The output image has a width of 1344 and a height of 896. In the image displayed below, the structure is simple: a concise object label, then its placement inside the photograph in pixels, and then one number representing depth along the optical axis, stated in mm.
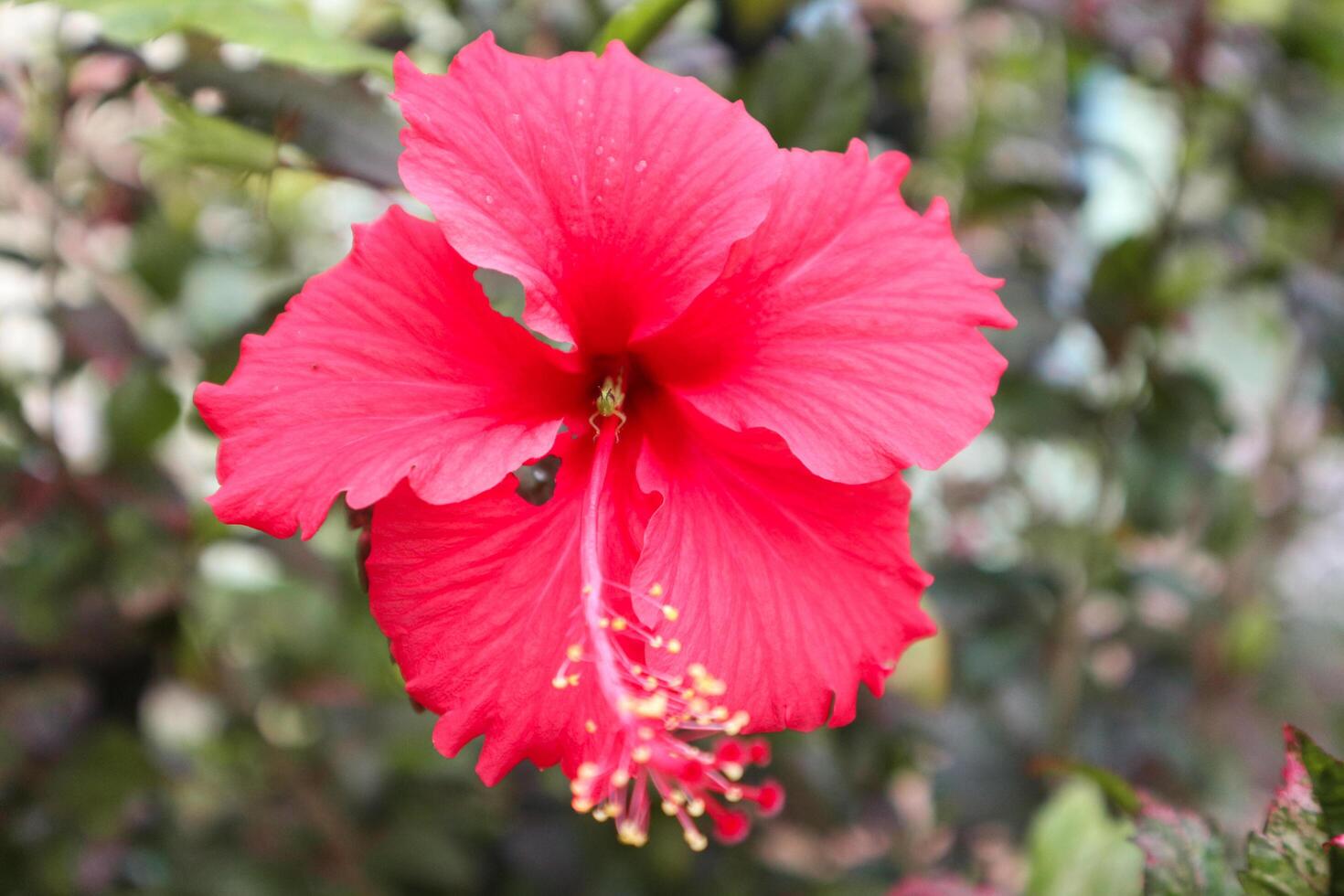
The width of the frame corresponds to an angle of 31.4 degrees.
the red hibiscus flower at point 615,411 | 335
